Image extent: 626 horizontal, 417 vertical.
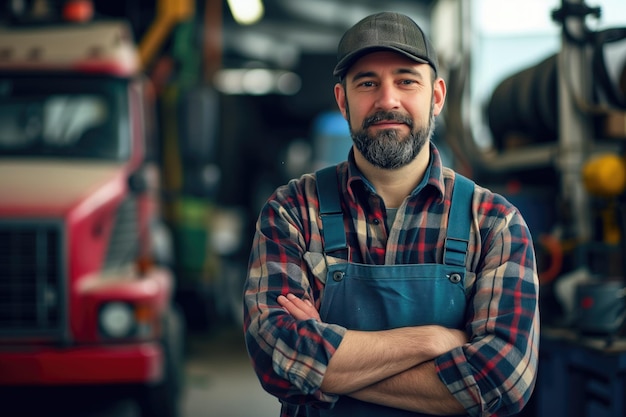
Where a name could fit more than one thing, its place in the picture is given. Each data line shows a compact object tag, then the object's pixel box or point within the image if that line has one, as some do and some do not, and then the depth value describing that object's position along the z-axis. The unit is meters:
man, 1.83
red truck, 4.61
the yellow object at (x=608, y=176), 3.43
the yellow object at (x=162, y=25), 6.40
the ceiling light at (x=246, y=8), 5.25
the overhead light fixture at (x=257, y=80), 19.77
